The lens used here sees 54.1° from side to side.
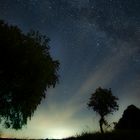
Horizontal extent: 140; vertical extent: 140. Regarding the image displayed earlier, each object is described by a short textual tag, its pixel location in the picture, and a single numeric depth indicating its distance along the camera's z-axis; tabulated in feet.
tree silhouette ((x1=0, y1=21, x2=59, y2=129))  51.48
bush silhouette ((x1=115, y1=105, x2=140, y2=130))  71.24
